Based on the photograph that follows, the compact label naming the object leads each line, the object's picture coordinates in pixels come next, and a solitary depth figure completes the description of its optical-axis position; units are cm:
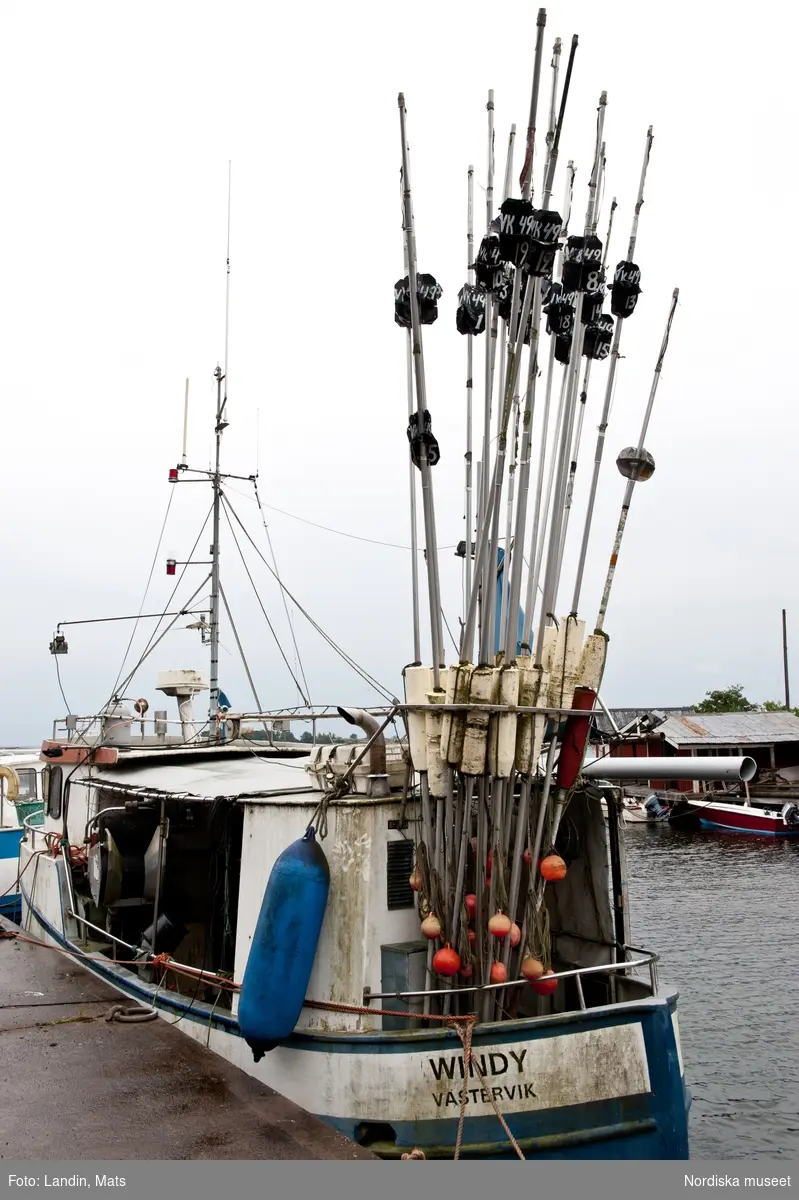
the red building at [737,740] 4638
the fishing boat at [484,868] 671
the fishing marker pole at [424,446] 734
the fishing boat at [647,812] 4572
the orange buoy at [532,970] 689
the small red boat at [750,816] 4031
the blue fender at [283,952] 709
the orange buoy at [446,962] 683
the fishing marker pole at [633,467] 801
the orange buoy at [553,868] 695
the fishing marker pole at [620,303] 794
